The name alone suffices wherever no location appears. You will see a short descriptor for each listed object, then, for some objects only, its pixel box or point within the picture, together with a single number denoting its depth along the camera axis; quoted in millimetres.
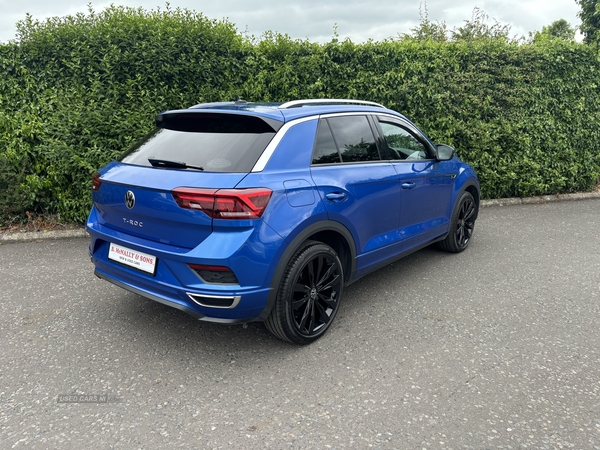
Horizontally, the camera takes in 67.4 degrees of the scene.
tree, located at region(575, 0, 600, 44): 13117
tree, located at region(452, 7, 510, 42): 11956
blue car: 2670
